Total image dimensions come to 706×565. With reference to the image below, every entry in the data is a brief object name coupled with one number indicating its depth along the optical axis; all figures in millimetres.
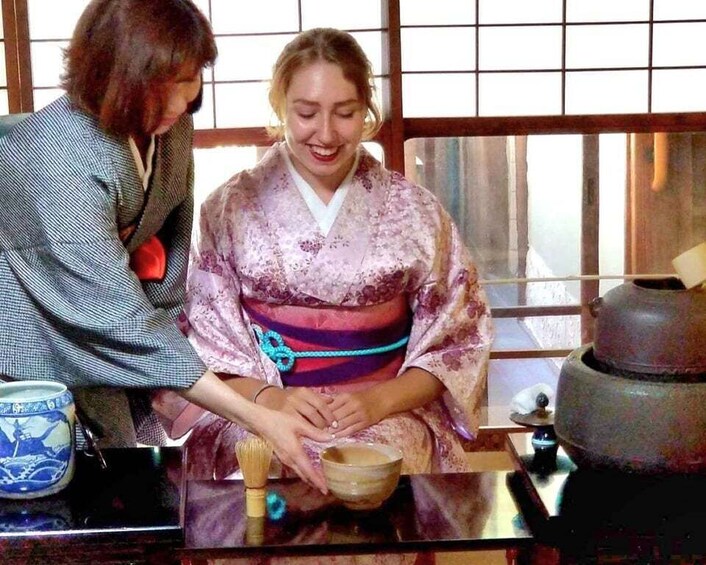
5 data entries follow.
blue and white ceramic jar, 2283
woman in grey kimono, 2499
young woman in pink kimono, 3019
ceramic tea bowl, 2327
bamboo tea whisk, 2350
